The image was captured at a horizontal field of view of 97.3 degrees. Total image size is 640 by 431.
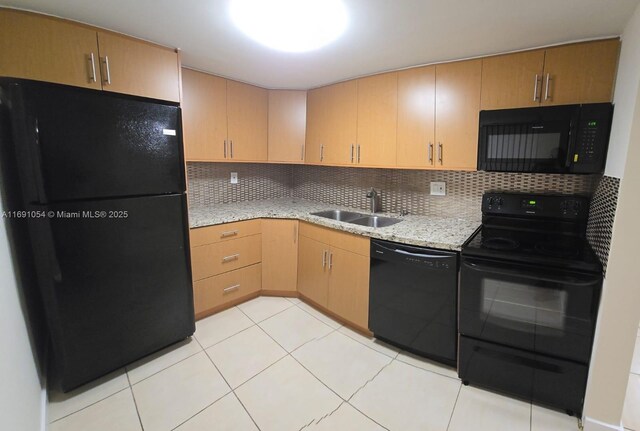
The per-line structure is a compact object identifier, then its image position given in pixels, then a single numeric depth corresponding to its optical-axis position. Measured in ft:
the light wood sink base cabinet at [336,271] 6.93
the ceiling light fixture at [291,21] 4.32
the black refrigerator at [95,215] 4.49
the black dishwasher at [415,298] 5.66
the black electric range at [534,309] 4.61
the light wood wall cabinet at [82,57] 4.59
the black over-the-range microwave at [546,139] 4.89
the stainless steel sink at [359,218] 8.26
